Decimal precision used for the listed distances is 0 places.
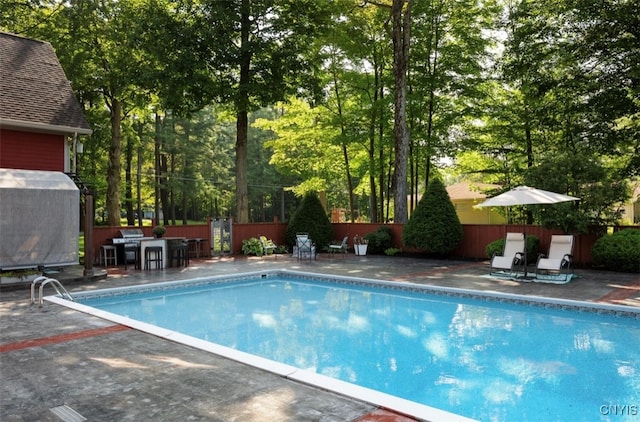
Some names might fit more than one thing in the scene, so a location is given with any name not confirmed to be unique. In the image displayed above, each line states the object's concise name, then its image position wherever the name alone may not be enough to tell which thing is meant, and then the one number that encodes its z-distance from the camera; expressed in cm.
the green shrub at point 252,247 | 1769
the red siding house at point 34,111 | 1161
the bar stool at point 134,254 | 1350
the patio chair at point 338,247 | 1725
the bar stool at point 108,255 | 1392
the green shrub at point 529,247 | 1355
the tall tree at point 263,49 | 1750
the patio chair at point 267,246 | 1788
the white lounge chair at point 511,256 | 1183
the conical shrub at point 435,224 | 1538
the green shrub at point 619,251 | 1172
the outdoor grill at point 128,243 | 1393
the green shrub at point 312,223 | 1841
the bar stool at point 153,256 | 1347
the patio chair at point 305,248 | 1580
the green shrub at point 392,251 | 1706
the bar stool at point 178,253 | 1390
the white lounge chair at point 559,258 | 1104
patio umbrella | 1078
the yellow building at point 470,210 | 3011
